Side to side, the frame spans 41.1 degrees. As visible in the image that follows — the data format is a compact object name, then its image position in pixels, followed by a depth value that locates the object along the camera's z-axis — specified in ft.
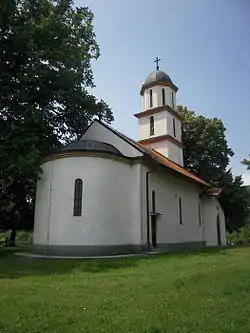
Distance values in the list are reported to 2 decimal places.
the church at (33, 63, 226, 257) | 58.70
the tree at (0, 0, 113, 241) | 62.34
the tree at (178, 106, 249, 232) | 121.49
